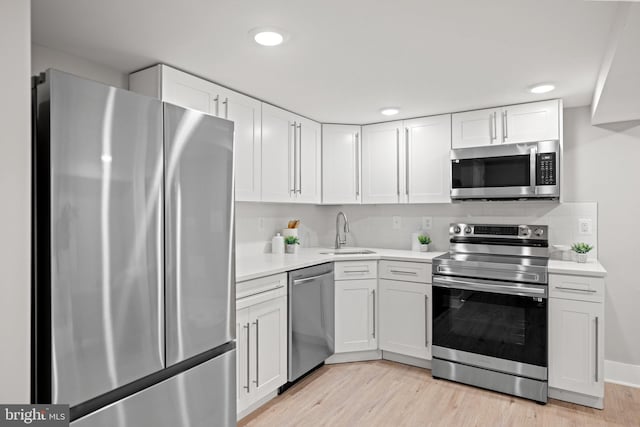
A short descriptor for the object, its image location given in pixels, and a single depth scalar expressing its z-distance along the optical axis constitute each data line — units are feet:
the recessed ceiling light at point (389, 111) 10.84
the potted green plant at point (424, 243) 12.10
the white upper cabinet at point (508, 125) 9.80
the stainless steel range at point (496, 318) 8.96
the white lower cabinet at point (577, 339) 8.47
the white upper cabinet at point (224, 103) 7.59
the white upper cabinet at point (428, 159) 11.27
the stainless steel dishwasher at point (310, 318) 9.29
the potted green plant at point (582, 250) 9.59
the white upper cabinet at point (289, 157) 10.24
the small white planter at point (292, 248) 11.69
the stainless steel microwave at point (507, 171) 9.66
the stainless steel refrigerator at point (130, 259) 3.98
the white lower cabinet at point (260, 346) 7.79
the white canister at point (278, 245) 11.43
